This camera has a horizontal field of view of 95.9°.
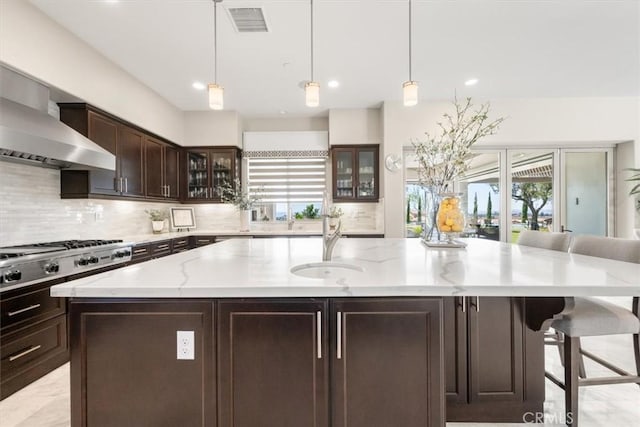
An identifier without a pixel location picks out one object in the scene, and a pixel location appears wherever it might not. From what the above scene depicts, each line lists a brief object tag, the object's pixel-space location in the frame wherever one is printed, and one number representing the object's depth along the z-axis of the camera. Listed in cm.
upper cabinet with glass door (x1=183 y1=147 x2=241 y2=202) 491
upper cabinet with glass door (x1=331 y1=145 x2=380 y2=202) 480
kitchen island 112
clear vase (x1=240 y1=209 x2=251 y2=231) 516
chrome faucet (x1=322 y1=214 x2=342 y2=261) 155
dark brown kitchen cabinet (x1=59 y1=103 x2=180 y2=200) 297
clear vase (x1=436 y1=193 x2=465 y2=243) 203
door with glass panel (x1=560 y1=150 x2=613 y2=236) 461
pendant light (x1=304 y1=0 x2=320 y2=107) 224
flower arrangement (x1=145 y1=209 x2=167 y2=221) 431
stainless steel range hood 208
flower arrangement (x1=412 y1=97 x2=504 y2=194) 200
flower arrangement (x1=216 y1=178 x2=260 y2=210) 488
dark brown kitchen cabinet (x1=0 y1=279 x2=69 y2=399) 196
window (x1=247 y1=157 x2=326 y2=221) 536
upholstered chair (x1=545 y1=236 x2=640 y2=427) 148
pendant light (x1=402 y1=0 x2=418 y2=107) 221
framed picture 466
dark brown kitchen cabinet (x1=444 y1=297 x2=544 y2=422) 161
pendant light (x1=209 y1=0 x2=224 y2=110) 225
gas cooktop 192
